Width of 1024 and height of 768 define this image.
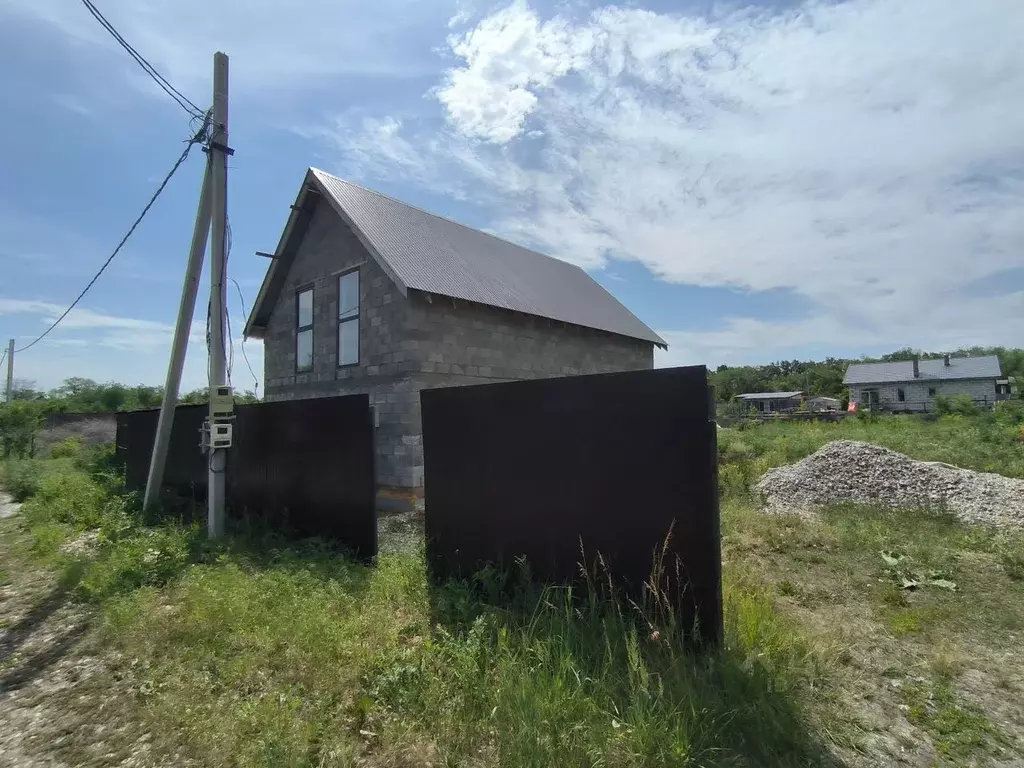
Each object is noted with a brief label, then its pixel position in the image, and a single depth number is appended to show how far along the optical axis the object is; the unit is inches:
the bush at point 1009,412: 802.8
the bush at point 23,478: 432.1
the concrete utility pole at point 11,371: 1092.6
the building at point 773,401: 2119.8
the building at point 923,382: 1617.9
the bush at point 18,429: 679.1
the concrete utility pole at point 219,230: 269.7
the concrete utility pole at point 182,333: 285.0
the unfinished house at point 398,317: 377.7
